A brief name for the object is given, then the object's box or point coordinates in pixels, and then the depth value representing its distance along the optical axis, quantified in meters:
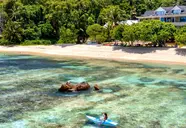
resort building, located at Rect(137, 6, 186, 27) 79.81
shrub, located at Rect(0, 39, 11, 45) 87.30
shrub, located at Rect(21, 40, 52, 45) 85.86
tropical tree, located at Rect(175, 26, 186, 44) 59.69
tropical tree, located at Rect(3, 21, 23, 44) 85.84
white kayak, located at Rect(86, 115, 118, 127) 24.24
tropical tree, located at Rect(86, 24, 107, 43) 75.50
